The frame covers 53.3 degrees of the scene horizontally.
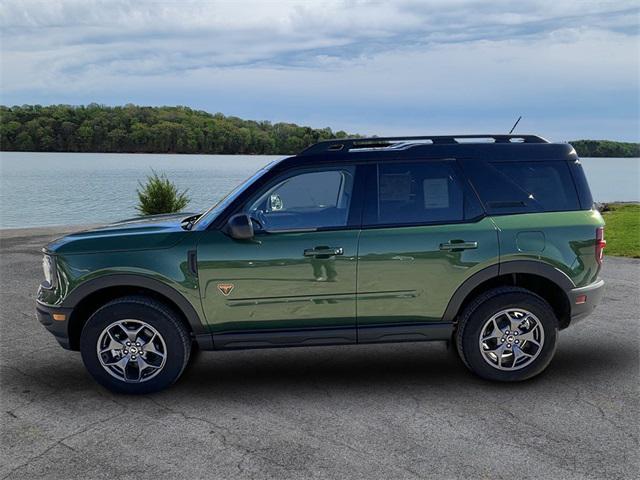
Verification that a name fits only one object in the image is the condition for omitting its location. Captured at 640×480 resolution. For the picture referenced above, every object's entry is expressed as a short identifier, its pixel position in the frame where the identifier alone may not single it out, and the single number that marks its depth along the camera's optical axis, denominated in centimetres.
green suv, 489
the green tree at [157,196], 1691
